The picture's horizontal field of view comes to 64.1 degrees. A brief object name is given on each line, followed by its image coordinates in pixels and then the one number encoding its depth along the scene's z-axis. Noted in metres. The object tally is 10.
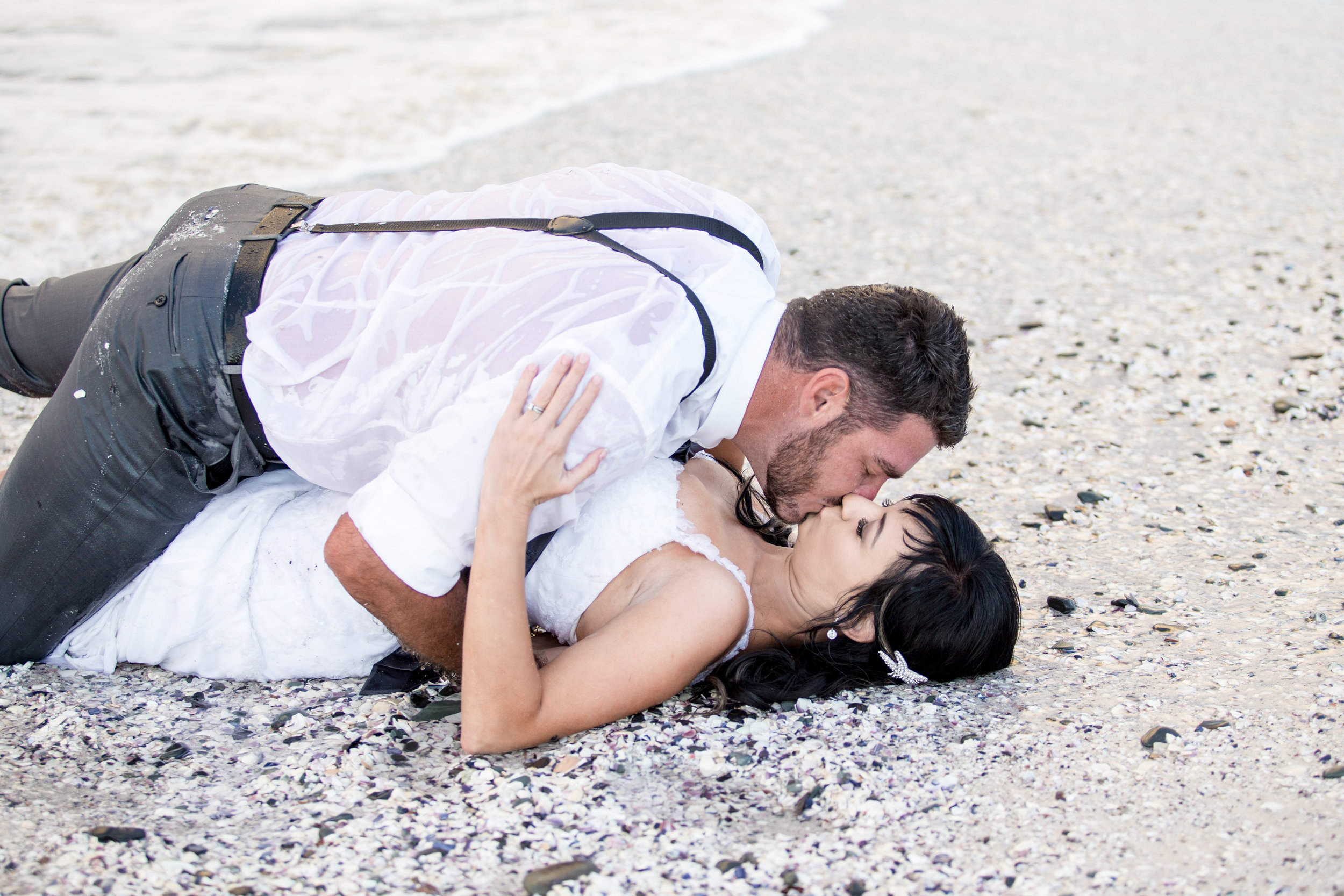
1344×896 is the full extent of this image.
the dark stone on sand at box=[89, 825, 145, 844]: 2.37
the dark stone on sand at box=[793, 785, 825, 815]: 2.56
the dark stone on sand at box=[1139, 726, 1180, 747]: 2.71
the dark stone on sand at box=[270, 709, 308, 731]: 2.94
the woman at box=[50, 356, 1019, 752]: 2.99
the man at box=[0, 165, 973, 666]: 2.56
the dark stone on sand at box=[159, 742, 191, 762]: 2.78
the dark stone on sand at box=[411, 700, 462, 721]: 2.96
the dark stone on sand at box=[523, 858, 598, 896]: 2.28
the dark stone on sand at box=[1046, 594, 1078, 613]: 3.50
